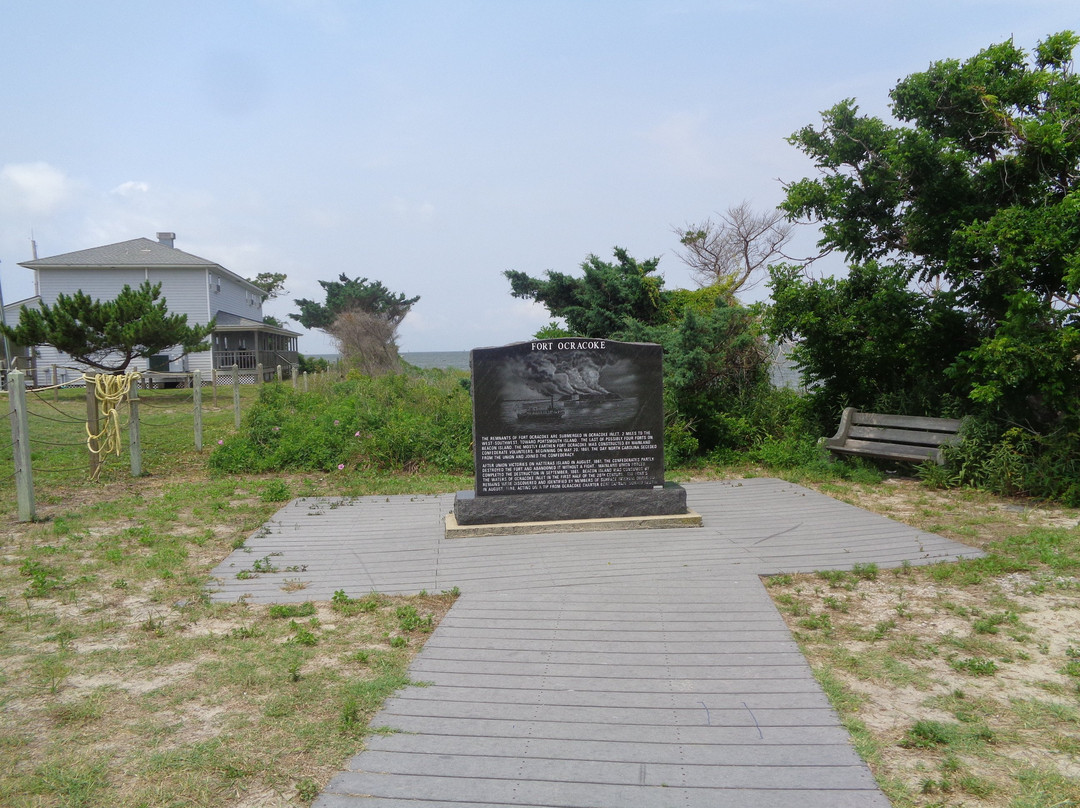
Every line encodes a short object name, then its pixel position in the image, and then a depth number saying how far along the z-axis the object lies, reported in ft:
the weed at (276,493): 31.50
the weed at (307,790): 9.93
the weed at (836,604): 17.23
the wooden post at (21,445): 27.04
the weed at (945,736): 11.15
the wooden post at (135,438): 37.11
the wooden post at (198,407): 44.73
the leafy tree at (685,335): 38.64
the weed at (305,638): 15.47
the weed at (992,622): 15.58
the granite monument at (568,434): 25.73
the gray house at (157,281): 112.78
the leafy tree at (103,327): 80.38
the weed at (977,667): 13.65
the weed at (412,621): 16.52
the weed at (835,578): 19.07
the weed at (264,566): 21.12
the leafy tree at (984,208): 27.61
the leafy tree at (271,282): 188.85
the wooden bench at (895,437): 32.53
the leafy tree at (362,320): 106.74
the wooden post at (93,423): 35.68
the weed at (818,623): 16.11
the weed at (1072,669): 13.46
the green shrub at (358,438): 37.93
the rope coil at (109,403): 35.68
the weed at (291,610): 17.46
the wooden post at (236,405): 53.01
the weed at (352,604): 17.73
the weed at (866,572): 19.49
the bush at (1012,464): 28.30
